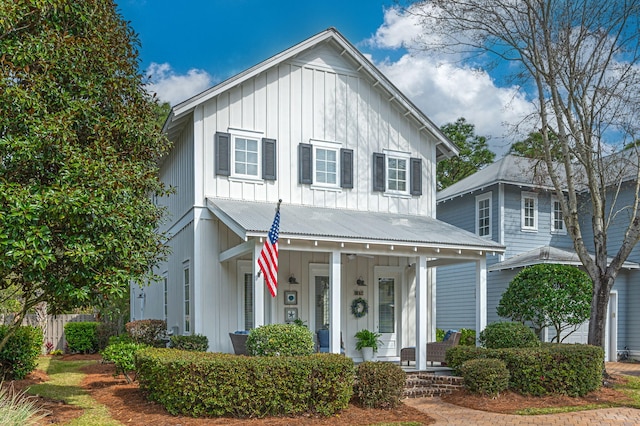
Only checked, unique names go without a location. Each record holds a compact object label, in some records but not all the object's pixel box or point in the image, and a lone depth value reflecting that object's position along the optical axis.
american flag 11.23
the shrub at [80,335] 20.02
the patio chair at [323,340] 14.73
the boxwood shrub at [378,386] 10.54
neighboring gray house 19.97
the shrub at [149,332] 14.73
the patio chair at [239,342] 12.59
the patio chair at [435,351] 14.80
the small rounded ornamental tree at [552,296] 16.59
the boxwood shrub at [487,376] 11.48
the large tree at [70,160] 8.45
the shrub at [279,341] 11.02
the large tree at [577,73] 14.79
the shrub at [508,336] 13.11
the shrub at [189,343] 12.93
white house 13.75
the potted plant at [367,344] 15.18
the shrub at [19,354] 12.38
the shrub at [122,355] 12.45
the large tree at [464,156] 36.06
